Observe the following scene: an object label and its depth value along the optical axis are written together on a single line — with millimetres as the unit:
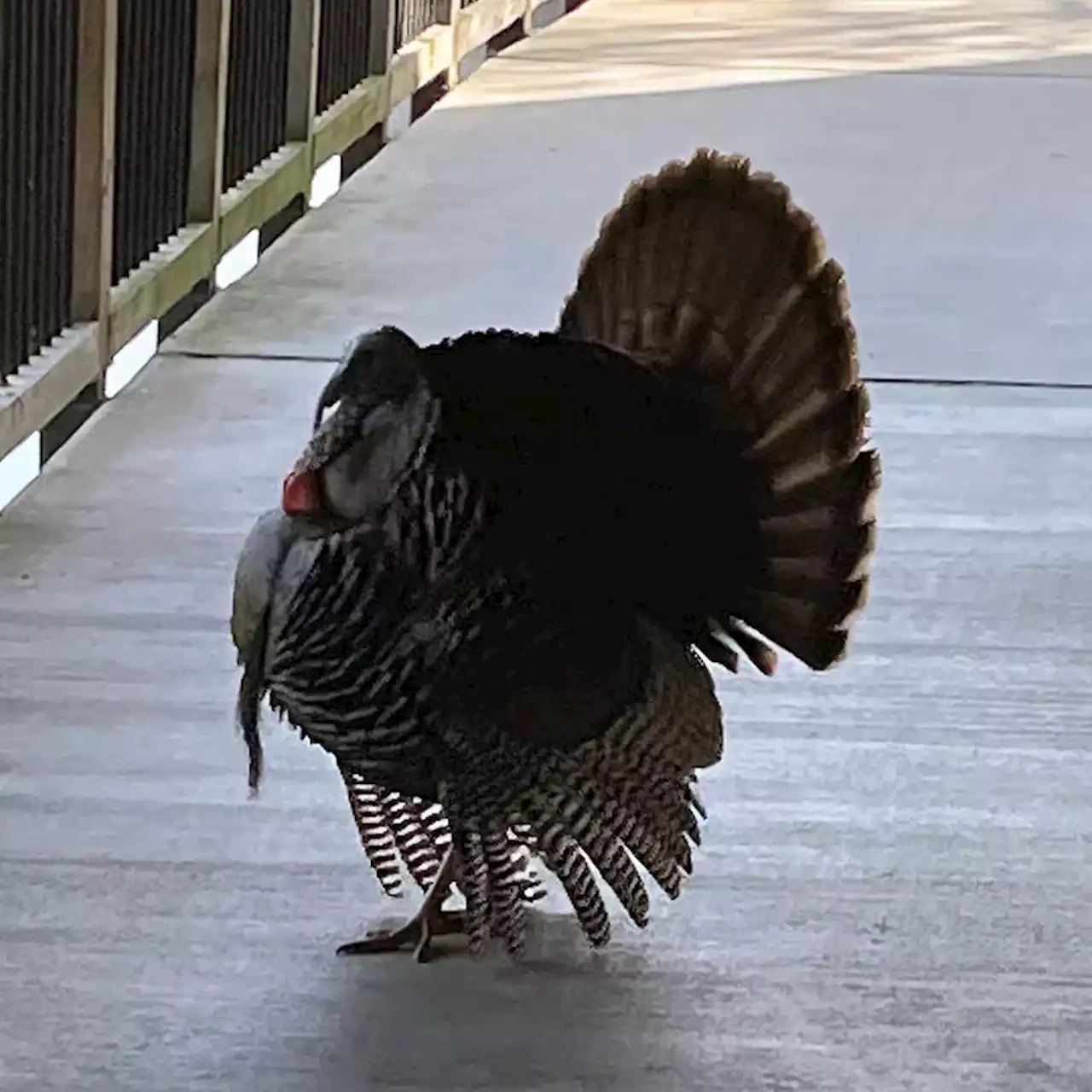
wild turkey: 4203
